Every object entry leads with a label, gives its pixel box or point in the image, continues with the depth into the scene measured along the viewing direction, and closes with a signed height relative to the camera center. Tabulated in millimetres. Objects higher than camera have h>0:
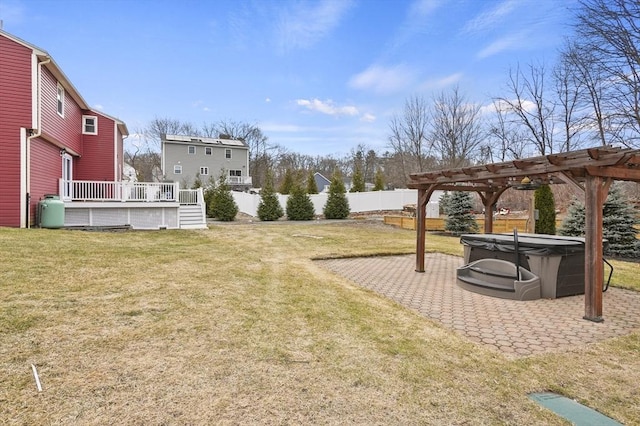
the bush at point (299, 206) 22359 -249
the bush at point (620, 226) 11258 -692
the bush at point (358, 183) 29250 +1579
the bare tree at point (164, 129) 46625 +9583
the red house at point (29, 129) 10273 +2195
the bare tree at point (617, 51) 12594 +5594
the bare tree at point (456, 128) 24734 +5257
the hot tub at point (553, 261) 5836 -964
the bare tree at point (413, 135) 27359 +5358
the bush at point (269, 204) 21625 -160
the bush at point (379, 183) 31297 +1700
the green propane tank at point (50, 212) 11125 -358
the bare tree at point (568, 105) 17609 +5088
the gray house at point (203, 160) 34875 +4209
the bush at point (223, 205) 20500 -192
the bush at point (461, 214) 16469 -507
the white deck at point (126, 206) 12451 -176
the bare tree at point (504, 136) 22031 +4313
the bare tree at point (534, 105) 19641 +5465
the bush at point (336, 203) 23266 -48
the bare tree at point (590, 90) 14742 +5094
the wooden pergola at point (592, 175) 4470 +390
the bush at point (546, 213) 14109 -374
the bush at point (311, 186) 28703 +1299
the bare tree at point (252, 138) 46656 +8409
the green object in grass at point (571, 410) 2463 -1495
